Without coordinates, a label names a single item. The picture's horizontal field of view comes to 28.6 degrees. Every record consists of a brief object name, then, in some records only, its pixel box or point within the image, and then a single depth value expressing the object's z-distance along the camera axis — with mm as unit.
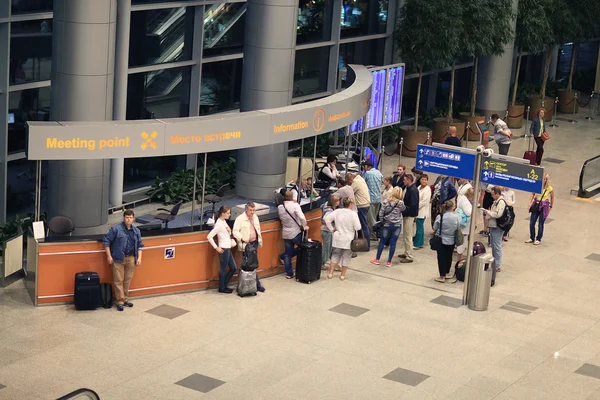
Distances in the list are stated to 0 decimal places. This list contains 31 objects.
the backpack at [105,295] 17266
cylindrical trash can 18062
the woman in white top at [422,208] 21141
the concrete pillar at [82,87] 19516
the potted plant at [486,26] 30156
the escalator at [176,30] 24125
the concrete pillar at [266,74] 24062
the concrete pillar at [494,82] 33750
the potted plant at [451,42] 29234
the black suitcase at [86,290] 17000
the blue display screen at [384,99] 24094
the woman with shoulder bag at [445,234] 18969
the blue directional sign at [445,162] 18266
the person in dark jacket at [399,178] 21953
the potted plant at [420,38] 29203
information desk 17156
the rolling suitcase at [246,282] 18062
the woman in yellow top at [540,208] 22000
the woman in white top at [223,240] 17953
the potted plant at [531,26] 33031
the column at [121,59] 22297
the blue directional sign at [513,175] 17562
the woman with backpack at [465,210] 20406
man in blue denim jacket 16969
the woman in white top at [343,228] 18938
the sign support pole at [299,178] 20578
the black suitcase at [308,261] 18875
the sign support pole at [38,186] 16594
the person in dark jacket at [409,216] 20438
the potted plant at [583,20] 34781
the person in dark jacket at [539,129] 28594
